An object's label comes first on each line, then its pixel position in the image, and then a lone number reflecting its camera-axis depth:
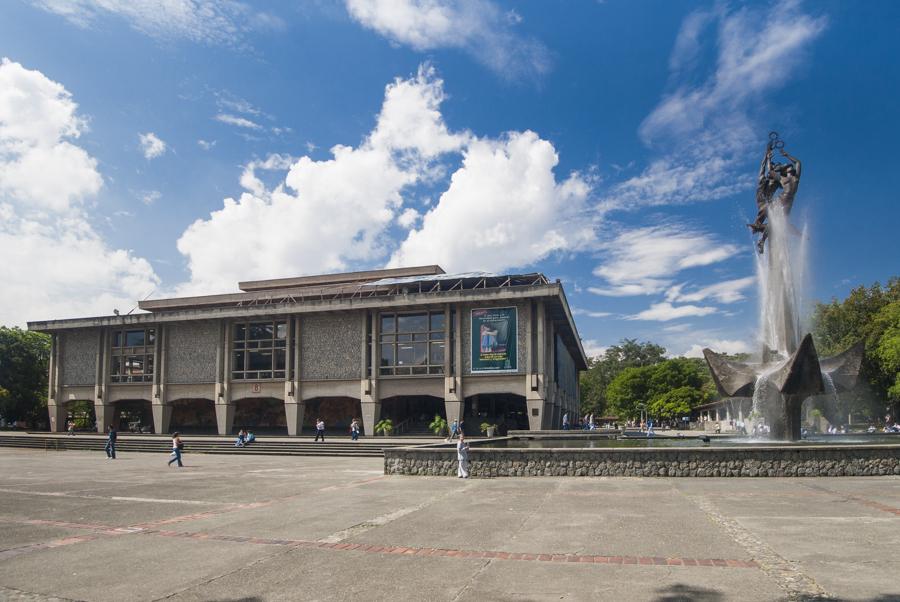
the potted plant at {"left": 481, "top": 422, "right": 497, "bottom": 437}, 38.41
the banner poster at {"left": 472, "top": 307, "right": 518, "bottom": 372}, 38.75
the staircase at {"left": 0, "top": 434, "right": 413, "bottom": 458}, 29.95
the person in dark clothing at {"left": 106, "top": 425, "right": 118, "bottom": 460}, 27.95
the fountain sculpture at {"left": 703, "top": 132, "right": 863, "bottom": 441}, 20.69
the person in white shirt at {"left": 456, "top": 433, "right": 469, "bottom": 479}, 17.44
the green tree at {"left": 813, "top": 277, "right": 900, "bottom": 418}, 43.00
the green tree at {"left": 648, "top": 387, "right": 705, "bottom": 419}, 73.38
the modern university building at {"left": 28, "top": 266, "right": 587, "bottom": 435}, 39.16
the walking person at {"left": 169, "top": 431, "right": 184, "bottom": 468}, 22.91
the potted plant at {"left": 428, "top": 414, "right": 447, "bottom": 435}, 39.12
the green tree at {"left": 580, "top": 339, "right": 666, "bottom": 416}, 107.31
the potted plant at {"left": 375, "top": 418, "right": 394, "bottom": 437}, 39.53
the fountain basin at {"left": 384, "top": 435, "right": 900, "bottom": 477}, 15.96
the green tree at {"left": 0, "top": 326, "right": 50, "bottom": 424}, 56.00
